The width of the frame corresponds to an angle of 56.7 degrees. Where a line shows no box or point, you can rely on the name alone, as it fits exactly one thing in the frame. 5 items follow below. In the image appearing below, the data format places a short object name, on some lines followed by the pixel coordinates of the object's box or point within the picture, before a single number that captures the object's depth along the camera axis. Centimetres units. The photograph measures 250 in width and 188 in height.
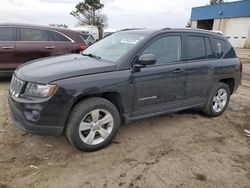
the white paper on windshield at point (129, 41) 372
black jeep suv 297
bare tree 4703
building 2938
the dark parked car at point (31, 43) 650
